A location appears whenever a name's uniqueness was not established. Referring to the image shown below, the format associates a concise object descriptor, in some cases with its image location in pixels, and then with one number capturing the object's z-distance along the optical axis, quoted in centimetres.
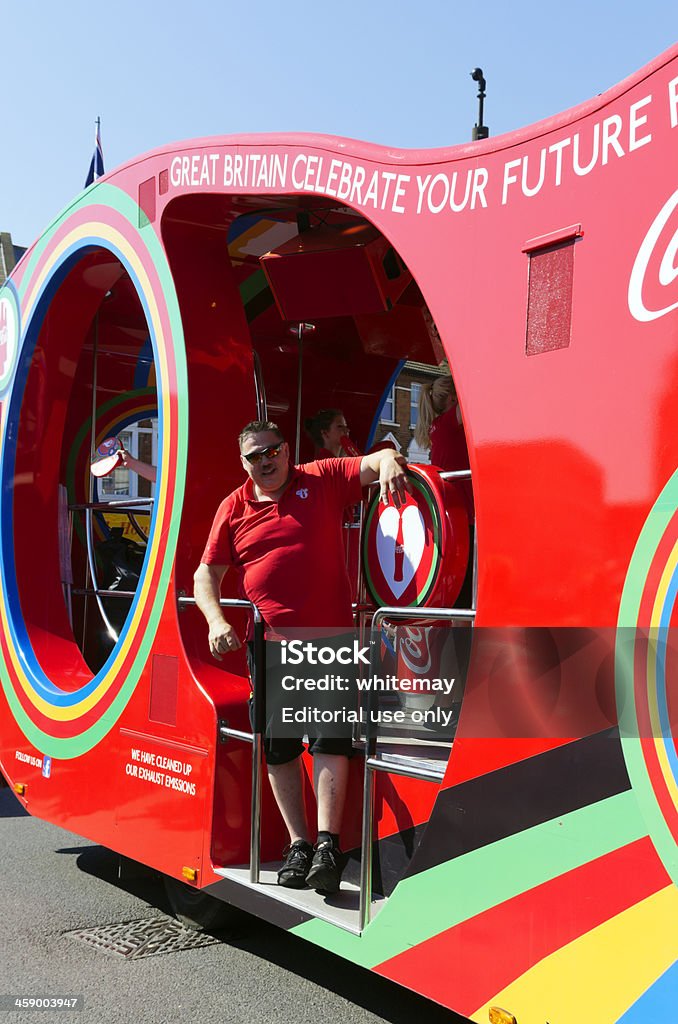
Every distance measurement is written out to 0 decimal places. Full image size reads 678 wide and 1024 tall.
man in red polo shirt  373
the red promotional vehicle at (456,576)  253
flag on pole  922
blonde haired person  459
